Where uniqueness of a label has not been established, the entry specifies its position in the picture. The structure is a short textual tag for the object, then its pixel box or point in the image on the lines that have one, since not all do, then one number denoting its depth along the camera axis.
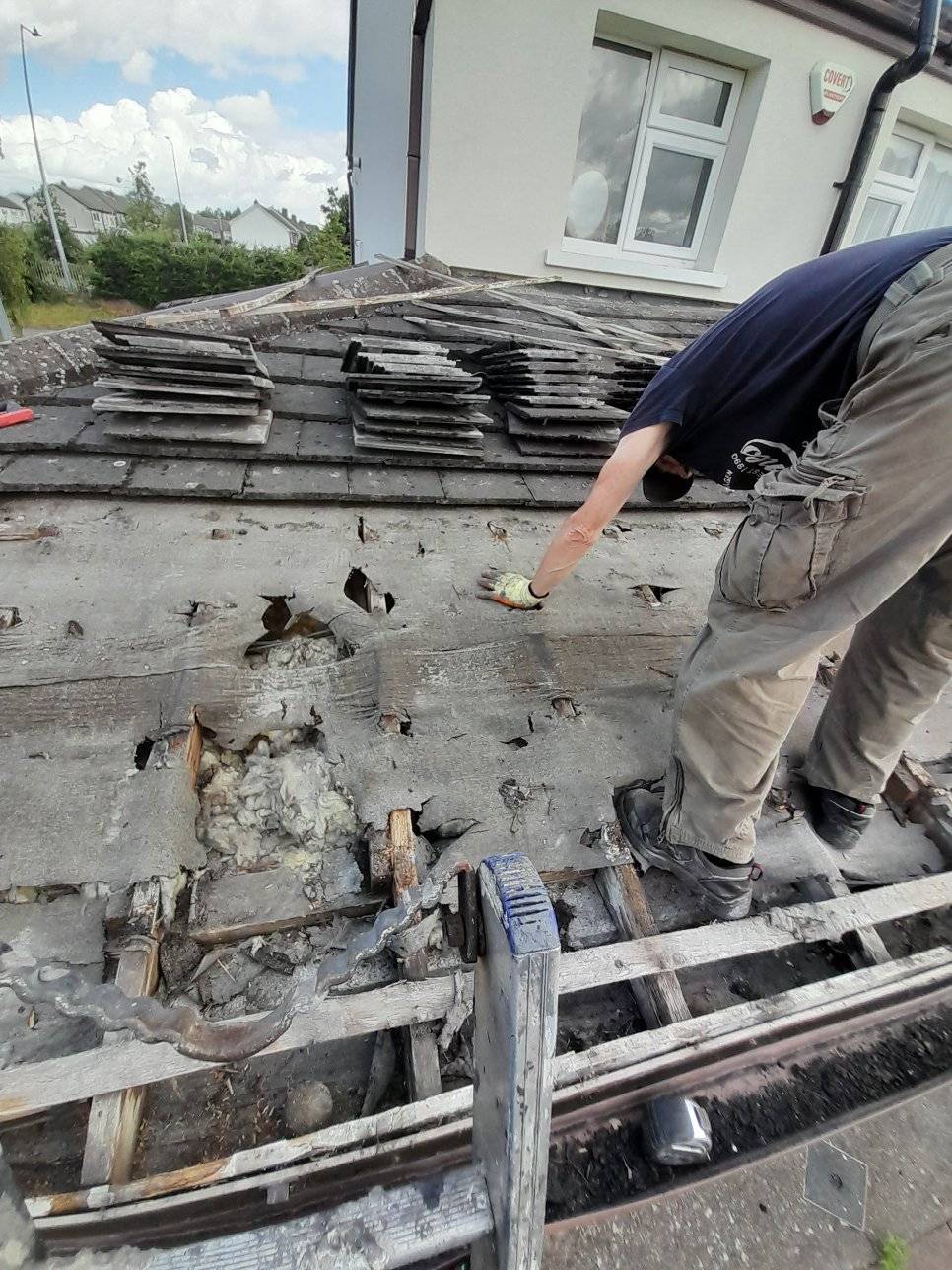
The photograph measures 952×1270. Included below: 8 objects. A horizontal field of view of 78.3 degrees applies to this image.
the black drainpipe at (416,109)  4.22
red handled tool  2.55
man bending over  1.16
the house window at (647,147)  4.64
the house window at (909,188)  5.76
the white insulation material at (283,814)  1.43
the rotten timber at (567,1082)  0.91
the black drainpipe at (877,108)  4.71
